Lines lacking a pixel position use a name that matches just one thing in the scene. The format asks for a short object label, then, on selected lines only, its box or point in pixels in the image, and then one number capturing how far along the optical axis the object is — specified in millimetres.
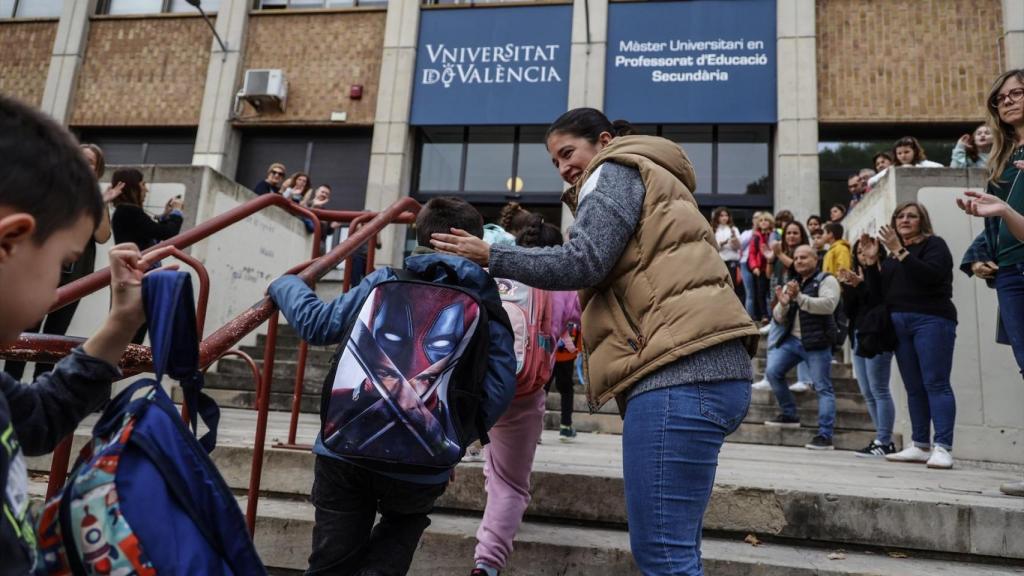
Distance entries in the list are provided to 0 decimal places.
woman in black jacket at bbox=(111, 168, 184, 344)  5176
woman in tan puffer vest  1666
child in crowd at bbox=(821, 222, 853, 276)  6926
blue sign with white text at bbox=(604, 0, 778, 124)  11578
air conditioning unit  12602
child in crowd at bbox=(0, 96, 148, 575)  993
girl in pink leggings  2562
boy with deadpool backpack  1914
